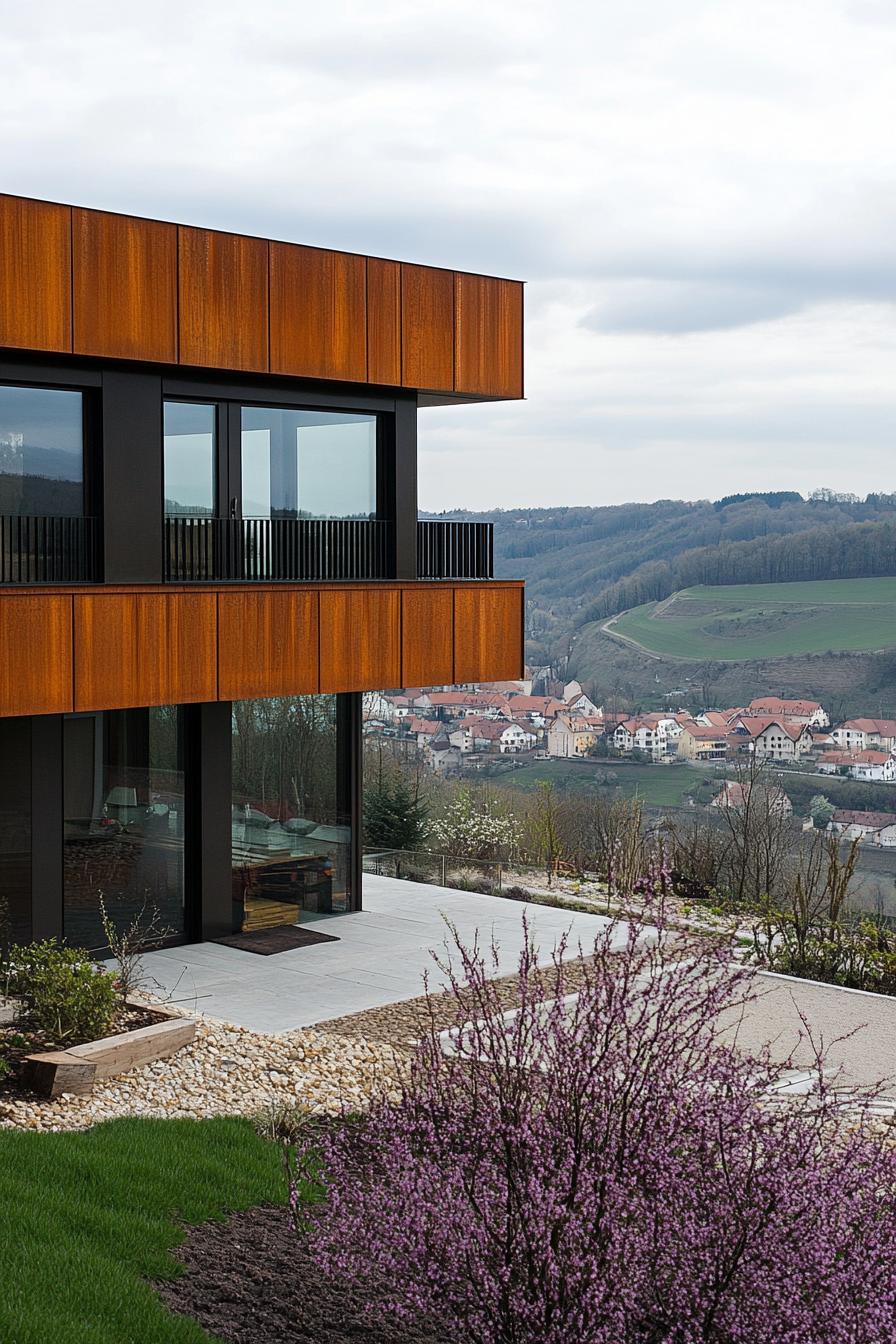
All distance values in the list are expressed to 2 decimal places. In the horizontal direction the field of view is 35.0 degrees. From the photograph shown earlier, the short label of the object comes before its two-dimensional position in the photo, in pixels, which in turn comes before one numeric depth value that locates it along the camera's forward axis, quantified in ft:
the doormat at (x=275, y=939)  45.68
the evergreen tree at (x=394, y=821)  63.52
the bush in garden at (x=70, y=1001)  31.07
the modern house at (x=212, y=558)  39.29
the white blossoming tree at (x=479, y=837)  64.34
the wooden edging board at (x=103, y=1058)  28.86
